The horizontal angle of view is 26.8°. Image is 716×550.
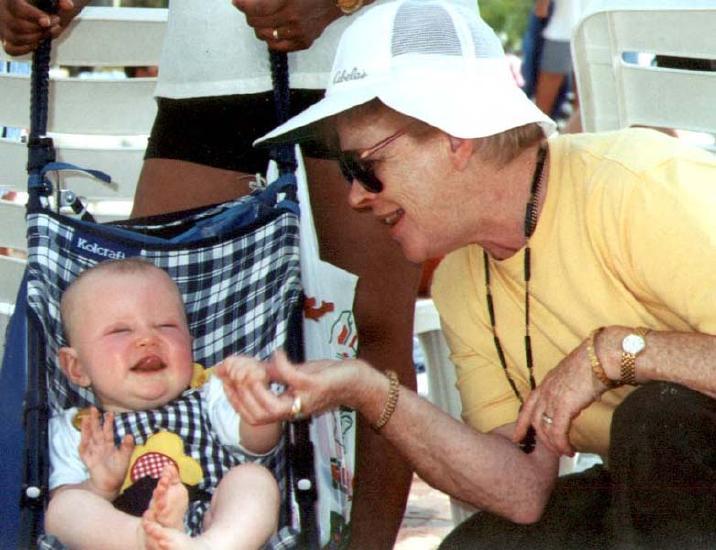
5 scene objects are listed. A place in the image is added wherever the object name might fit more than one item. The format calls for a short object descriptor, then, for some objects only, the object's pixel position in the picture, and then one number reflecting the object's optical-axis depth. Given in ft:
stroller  9.02
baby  8.41
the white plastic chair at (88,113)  11.79
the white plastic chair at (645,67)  10.53
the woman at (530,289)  7.91
